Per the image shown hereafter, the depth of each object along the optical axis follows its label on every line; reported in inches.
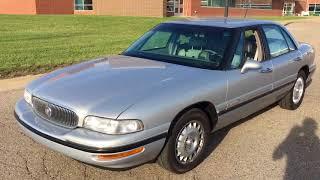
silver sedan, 145.8
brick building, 1619.1
